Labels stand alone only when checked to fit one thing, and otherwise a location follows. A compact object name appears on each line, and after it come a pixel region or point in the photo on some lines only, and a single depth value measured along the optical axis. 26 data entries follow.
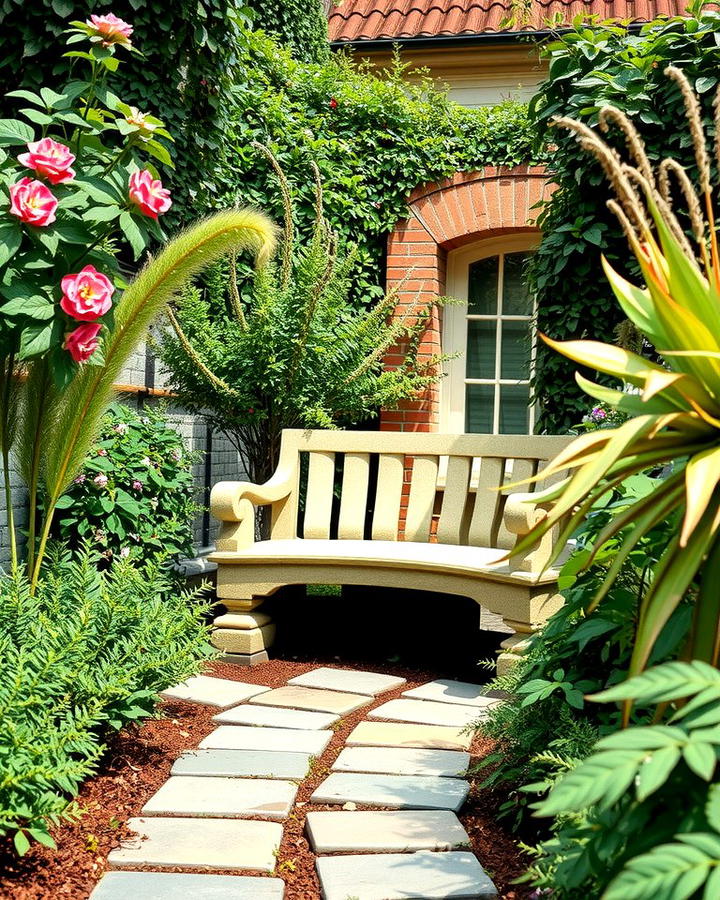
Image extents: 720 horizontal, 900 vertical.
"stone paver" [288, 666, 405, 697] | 3.75
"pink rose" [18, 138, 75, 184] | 2.53
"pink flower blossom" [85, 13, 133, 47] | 2.77
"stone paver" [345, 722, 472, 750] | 3.00
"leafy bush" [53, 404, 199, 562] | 3.94
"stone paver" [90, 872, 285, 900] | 1.94
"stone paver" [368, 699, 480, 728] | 3.29
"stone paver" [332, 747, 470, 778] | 2.74
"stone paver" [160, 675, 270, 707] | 3.48
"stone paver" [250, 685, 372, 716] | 3.43
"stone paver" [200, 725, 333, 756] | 2.94
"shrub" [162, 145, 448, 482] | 4.96
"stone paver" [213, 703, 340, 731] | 3.20
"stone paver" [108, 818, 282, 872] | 2.09
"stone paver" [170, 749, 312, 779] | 2.69
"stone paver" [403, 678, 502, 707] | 3.59
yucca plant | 1.43
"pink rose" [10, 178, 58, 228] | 2.49
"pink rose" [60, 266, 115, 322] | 2.56
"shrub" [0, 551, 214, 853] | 1.92
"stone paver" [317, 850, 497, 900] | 1.94
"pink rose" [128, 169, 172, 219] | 2.65
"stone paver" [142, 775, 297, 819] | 2.39
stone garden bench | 3.65
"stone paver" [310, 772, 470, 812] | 2.47
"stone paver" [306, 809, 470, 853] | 2.19
